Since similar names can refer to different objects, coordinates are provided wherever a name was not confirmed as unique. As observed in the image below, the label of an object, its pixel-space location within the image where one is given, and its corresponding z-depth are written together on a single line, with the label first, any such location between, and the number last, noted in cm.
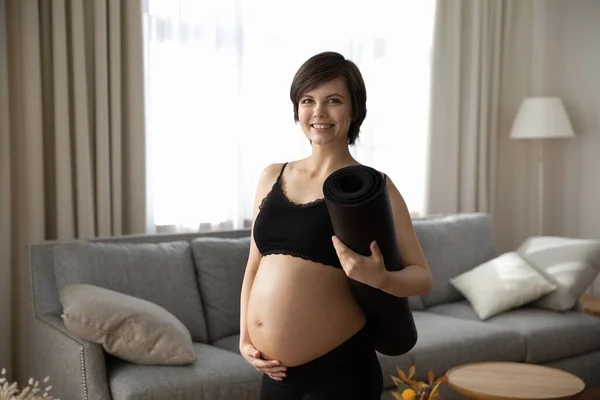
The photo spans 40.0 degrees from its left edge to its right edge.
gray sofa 293
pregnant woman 160
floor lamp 522
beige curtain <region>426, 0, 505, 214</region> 526
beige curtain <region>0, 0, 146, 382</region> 377
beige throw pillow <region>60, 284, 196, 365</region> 287
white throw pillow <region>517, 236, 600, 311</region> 421
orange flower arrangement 246
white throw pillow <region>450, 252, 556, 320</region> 412
